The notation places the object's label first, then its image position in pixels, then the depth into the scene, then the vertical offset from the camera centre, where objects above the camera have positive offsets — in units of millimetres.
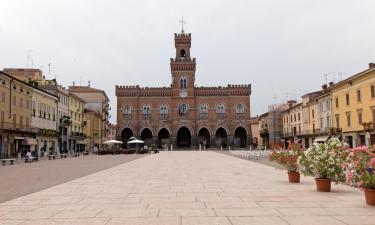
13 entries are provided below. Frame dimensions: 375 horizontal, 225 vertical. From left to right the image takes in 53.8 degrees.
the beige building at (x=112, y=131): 114262 +2554
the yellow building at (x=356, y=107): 36375 +3135
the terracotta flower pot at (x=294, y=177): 13523 -1471
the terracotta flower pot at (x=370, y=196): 8445 -1395
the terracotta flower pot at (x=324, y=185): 10959 -1441
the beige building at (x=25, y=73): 55119 +10343
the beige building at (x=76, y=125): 58312 +2434
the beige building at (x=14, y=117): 35812 +2417
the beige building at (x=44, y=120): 44375 +2484
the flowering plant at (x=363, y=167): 8500 -741
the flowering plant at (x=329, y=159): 10836 -671
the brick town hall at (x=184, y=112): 71562 +5024
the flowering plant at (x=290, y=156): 13360 -731
